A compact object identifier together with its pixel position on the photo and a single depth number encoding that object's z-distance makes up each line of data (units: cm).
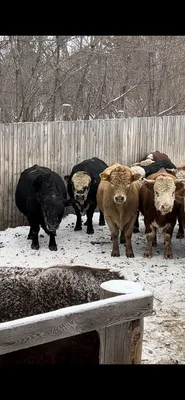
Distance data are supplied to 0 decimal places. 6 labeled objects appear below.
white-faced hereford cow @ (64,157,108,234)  919
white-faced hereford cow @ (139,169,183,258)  762
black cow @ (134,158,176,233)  966
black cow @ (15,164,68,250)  839
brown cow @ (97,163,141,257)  782
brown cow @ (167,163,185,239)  786
